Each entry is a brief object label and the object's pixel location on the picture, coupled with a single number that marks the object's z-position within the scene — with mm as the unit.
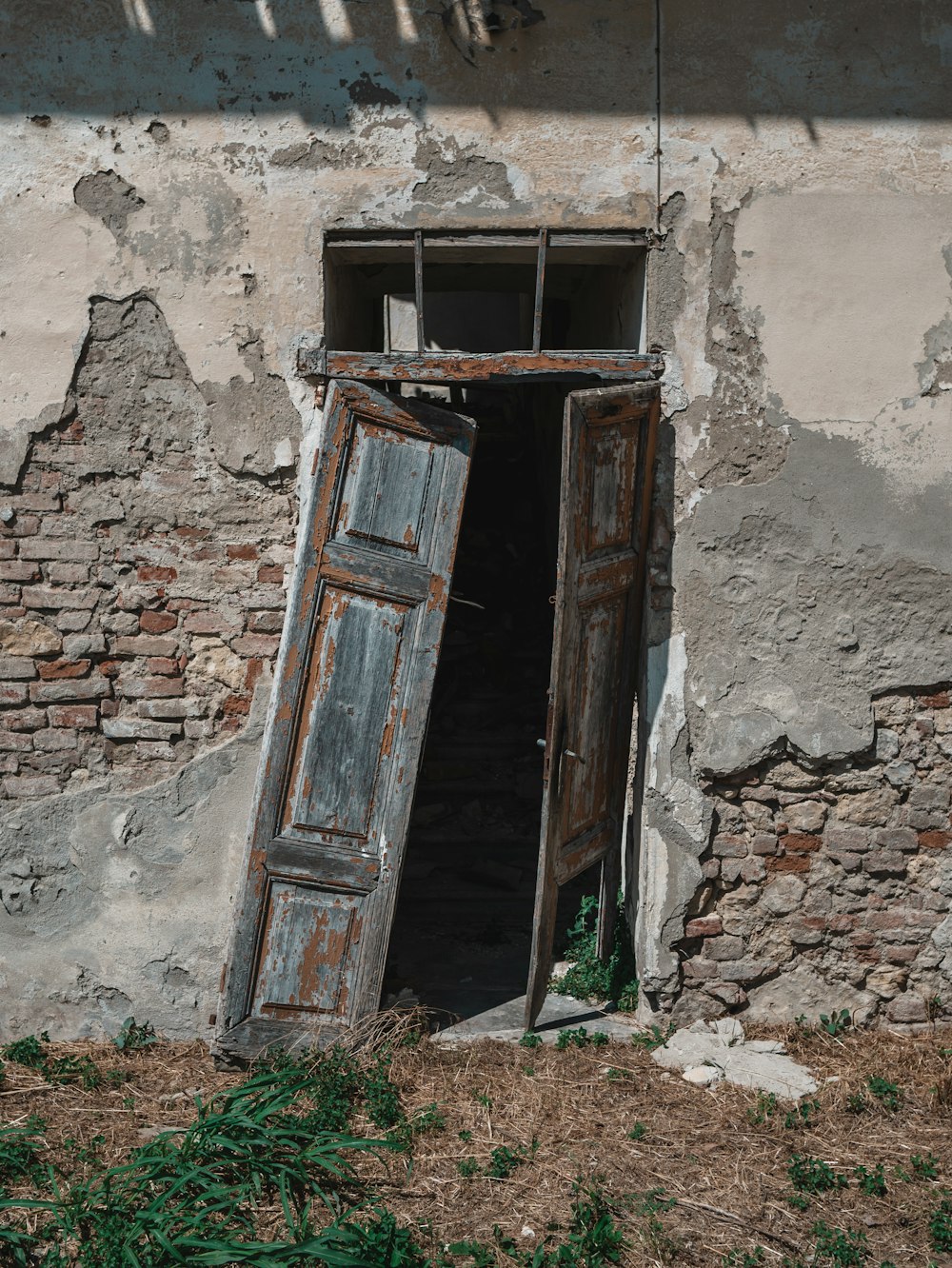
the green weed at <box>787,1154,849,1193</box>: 3322
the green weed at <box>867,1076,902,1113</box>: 3758
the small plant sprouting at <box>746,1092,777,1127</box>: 3674
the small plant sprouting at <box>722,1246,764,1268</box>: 2965
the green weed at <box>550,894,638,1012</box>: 4426
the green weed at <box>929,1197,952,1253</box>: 3062
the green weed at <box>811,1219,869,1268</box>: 2973
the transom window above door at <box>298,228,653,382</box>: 3885
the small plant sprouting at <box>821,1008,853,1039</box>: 4172
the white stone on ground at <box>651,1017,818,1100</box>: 3895
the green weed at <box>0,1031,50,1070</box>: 3971
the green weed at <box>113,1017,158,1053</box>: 4082
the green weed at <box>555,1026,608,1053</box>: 4105
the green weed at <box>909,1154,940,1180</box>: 3369
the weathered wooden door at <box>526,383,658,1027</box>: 3812
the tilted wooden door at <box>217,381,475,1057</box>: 3871
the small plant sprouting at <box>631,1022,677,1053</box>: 4117
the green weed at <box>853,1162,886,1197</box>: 3293
